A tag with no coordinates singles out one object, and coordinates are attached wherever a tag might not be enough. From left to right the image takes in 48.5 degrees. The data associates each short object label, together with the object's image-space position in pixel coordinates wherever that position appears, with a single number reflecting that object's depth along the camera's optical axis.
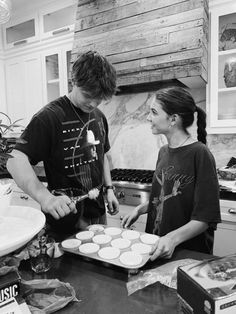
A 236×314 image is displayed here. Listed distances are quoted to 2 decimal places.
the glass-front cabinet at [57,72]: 2.72
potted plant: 0.62
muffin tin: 0.81
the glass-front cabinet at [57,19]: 2.69
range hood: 1.82
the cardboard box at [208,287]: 0.48
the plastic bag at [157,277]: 0.71
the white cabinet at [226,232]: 1.73
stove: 2.03
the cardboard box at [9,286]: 0.58
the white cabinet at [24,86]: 3.00
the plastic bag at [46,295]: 0.62
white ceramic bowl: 0.56
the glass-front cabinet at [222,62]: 1.96
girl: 1.04
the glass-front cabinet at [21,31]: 2.93
